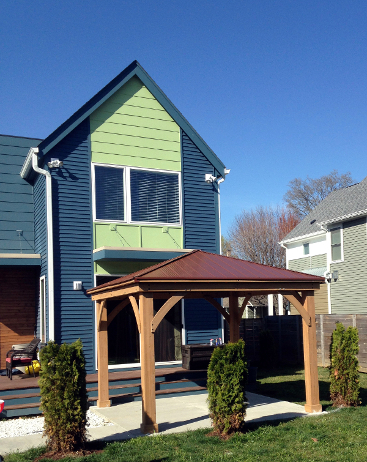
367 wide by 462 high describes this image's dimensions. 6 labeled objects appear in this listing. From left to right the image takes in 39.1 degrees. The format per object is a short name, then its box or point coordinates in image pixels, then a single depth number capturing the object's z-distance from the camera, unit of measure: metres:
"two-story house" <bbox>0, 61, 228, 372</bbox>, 12.12
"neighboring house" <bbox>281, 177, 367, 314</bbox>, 19.75
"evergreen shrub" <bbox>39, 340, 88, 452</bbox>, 6.84
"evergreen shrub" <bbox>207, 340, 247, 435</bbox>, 7.49
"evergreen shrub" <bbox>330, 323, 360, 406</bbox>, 9.22
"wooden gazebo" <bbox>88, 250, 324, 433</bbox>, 8.05
